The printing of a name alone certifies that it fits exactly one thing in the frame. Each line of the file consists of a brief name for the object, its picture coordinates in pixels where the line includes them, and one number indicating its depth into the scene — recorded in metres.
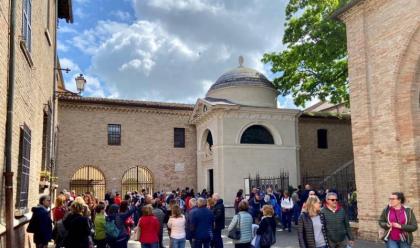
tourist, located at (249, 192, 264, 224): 14.67
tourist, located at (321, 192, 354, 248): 6.71
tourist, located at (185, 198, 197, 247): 9.40
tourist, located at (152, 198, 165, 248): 9.51
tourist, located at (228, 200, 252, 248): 8.33
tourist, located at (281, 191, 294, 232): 16.31
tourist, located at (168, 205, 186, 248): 8.77
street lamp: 16.84
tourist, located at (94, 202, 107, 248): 9.01
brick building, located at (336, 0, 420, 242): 12.06
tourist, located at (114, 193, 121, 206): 15.65
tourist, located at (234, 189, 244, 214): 15.07
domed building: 24.22
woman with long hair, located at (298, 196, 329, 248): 6.56
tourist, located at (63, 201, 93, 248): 7.42
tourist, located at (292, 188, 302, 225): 16.70
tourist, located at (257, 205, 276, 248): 7.97
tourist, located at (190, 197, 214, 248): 9.18
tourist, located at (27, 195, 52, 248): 8.12
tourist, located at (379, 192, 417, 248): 7.54
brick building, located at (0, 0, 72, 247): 6.52
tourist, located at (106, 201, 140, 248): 9.04
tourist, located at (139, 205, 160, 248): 8.50
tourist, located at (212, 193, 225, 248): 10.62
